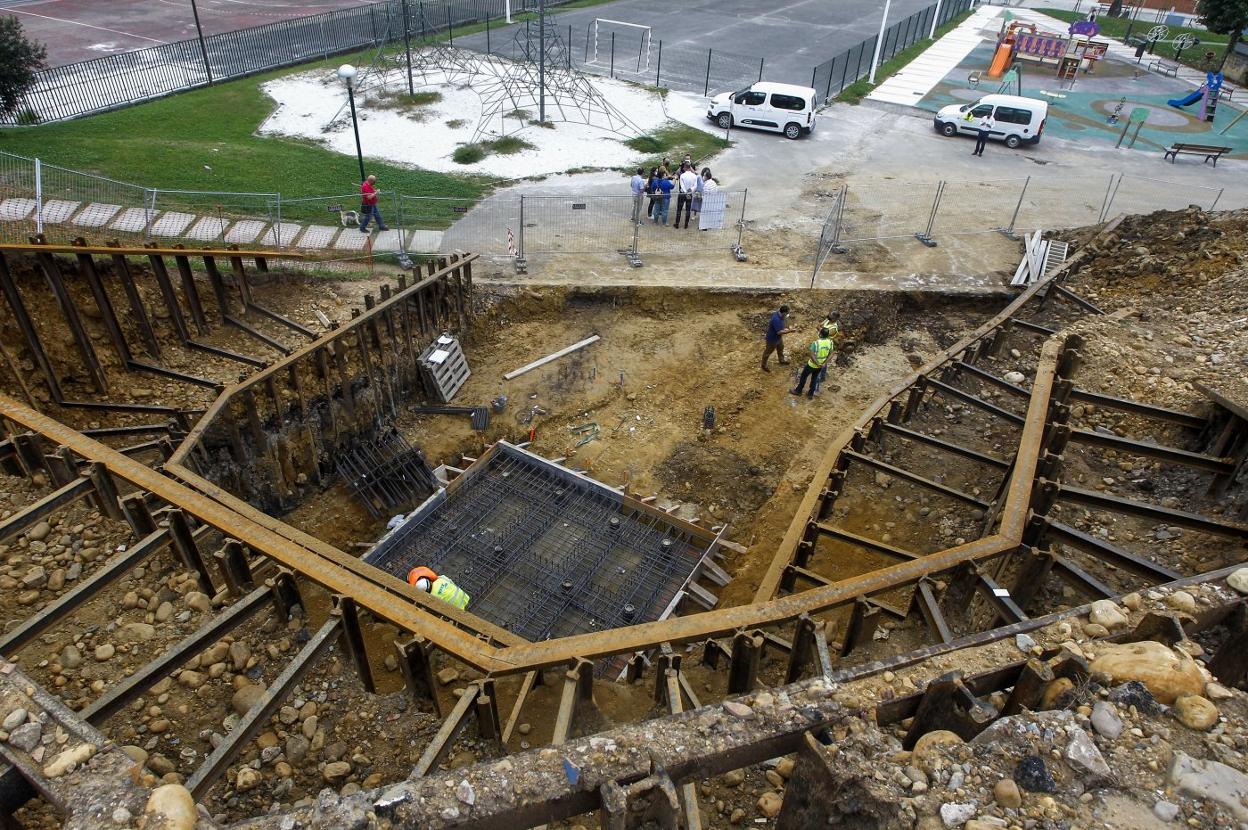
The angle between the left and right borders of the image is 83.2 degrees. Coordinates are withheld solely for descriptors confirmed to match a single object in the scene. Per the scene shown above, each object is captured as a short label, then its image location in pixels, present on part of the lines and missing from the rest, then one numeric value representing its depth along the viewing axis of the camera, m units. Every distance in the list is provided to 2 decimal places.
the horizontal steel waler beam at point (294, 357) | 8.05
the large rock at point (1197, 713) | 3.89
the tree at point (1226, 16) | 31.30
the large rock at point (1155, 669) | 4.07
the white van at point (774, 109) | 23.47
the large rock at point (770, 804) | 4.81
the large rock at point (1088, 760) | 3.68
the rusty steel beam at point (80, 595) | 4.77
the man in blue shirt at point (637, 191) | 15.24
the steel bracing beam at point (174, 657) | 4.46
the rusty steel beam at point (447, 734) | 4.33
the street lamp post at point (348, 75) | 14.30
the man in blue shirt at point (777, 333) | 12.44
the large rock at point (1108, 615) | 4.77
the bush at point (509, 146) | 20.97
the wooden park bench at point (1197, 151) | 22.80
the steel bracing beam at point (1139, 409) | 8.37
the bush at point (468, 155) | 20.09
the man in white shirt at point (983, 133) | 23.00
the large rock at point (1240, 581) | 4.92
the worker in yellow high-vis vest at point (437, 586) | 8.16
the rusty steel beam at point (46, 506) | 5.55
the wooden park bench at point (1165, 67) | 35.81
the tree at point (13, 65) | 17.31
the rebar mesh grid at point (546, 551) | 9.80
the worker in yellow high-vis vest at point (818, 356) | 11.77
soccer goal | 31.25
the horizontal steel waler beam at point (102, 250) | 8.49
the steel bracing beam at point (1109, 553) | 5.95
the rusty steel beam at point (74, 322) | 9.06
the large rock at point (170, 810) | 3.42
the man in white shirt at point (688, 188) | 16.81
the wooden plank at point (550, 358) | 13.16
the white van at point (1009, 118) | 23.62
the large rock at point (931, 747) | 3.83
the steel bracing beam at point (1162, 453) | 7.45
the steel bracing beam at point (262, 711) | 4.25
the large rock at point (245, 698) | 5.52
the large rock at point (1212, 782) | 3.52
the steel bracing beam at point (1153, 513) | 6.43
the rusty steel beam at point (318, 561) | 5.18
